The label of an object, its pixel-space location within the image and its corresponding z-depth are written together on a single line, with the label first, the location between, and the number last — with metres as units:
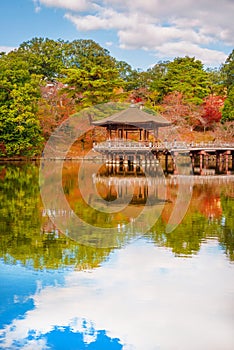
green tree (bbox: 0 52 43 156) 35.41
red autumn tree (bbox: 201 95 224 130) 43.22
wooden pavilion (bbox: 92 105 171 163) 31.09
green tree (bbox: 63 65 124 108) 39.59
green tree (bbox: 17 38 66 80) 50.83
